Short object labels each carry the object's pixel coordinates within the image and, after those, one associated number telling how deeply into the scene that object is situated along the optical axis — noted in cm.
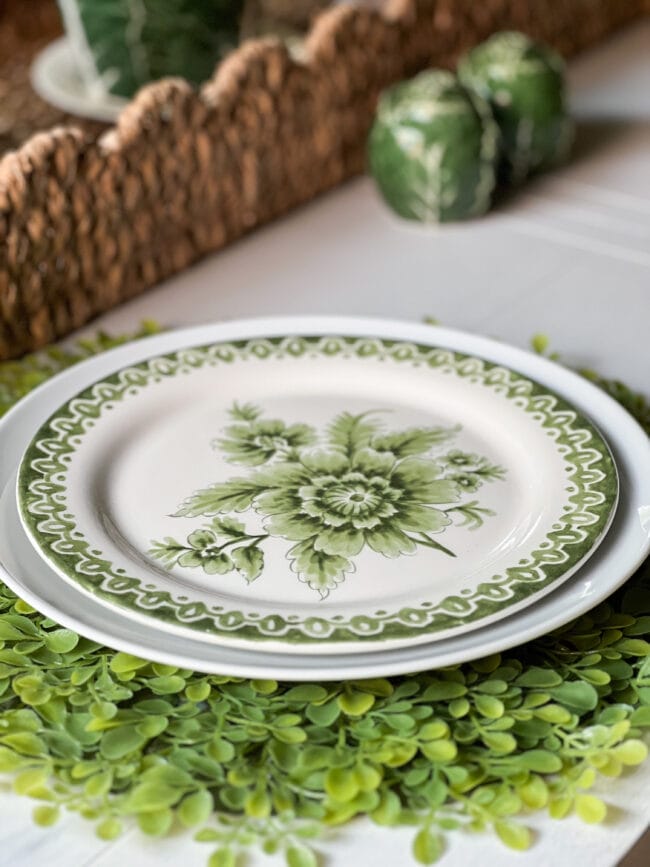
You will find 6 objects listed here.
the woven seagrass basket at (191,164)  67
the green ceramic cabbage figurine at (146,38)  82
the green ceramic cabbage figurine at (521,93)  85
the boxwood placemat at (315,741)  38
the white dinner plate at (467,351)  39
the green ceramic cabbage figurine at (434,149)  79
